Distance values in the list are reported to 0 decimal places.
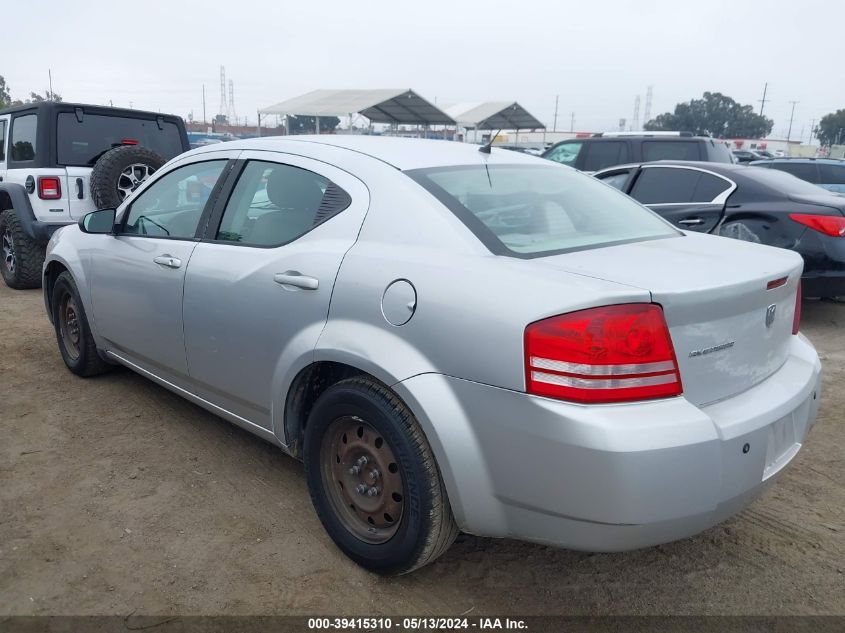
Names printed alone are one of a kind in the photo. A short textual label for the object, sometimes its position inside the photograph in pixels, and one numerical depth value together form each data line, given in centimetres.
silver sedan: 197
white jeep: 659
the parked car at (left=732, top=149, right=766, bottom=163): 2321
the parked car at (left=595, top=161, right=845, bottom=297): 577
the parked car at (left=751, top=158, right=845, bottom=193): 1152
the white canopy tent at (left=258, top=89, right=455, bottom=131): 2605
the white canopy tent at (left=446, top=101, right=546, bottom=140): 3134
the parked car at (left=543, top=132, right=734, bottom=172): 934
